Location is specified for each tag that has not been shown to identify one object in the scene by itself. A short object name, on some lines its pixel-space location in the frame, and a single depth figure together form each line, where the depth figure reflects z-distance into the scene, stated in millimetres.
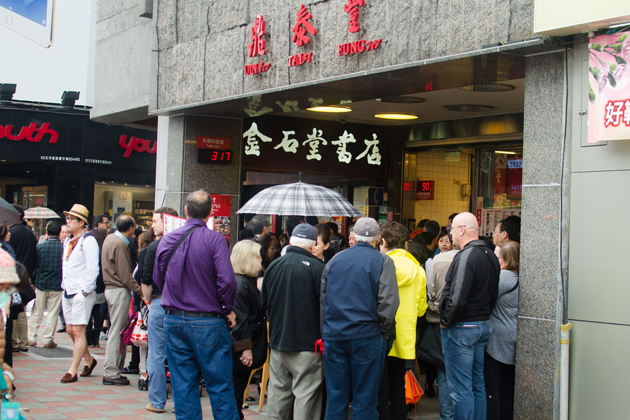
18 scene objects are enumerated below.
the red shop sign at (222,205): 11562
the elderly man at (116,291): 8469
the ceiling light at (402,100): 10448
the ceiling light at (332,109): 11236
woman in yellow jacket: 6391
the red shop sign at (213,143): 11414
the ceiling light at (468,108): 11153
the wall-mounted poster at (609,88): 5637
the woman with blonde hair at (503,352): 6426
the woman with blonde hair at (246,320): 6215
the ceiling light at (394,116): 12048
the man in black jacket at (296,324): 6113
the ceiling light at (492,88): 9148
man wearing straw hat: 8555
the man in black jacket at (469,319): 6031
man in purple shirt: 5824
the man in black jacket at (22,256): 10664
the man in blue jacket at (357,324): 5879
